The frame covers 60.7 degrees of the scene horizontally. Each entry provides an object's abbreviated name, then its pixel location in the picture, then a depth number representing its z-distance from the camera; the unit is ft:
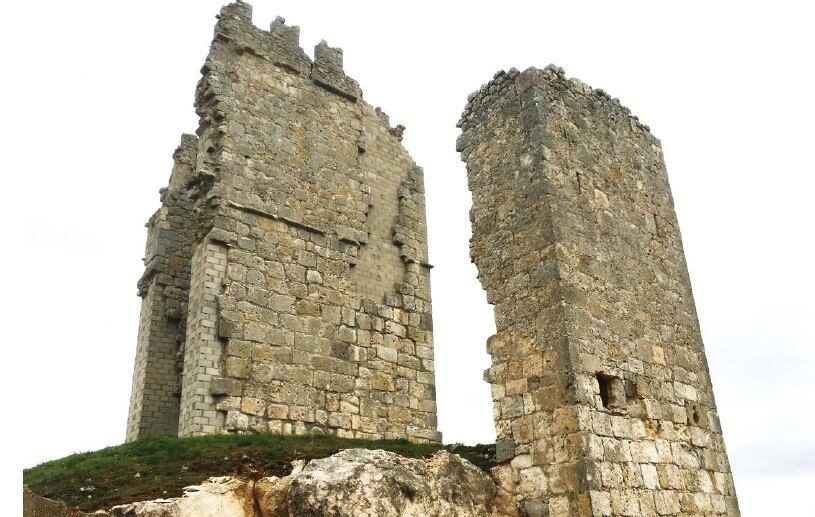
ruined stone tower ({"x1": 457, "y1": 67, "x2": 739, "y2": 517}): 22.53
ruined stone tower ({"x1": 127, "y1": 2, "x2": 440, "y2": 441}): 35.29
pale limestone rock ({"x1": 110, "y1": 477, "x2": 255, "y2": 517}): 19.45
